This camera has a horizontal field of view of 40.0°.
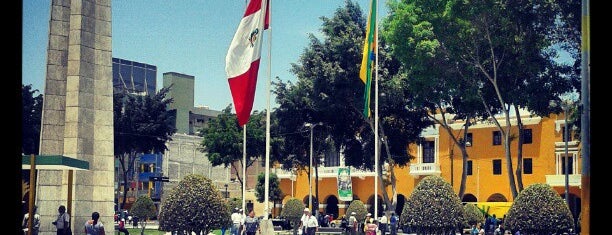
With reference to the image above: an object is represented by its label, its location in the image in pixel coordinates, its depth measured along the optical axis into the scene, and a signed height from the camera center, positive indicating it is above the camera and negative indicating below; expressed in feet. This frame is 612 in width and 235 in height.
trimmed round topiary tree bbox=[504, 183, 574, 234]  94.68 -3.26
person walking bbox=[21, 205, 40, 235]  69.25 -3.81
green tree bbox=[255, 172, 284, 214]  231.71 -2.50
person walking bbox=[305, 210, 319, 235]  89.51 -4.72
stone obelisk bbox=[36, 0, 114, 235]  74.59 +5.84
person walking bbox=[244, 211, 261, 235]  84.38 -4.44
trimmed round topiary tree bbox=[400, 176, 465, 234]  96.89 -3.05
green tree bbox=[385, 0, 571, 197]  120.16 +20.38
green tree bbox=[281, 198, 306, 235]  160.76 -5.89
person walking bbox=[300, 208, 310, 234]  90.38 -4.28
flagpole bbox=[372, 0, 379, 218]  95.56 +11.56
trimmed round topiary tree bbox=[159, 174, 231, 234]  80.94 -2.79
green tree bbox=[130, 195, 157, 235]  160.97 -5.83
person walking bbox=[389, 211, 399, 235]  127.75 -6.40
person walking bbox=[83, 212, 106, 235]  61.31 -3.72
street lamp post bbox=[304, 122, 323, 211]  163.40 +10.82
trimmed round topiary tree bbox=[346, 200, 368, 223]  158.94 -5.34
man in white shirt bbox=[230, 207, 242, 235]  104.99 -5.45
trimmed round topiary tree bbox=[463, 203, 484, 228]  151.33 -5.78
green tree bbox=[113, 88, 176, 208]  178.29 +11.58
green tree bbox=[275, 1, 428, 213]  146.30 +14.65
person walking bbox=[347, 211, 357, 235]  118.52 -6.31
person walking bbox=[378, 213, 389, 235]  129.49 -6.65
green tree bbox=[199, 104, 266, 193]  199.72 +9.31
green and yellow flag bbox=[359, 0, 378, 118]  92.71 +13.92
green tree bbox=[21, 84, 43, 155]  142.92 +10.31
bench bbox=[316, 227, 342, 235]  157.29 -9.53
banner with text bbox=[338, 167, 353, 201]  213.05 -1.03
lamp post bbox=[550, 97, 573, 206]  145.13 +10.81
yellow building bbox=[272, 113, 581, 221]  176.76 +4.14
